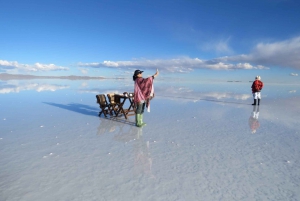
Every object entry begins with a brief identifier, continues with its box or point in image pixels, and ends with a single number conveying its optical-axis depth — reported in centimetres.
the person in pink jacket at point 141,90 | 841
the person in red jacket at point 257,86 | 1497
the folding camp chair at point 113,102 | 1016
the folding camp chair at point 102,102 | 1028
